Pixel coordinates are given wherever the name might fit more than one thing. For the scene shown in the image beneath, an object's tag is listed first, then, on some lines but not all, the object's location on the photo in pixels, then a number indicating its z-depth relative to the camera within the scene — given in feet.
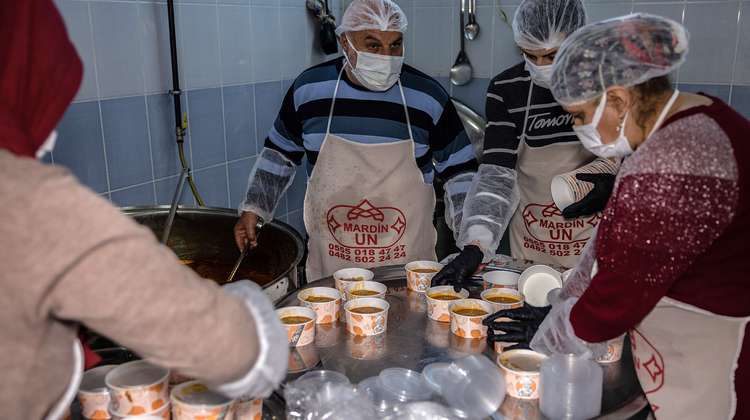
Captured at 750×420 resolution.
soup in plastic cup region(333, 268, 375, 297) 6.14
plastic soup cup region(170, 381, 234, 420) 3.80
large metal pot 7.00
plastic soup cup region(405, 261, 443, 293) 6.28
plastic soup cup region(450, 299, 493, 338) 5.29
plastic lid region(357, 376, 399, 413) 4.27
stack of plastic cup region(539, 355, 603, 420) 4.24
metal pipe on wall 8.55
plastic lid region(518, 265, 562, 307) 5.90
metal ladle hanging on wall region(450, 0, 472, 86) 11.94
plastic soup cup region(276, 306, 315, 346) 5.09
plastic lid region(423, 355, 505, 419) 4.25
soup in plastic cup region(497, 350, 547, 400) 4.42
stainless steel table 4.42
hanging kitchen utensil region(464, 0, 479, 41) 11.59
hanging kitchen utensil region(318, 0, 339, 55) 11.66
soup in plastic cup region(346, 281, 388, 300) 5.99
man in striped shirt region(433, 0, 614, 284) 7.13
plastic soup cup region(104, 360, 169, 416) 3.84
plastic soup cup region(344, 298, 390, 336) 5.31
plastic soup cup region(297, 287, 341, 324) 5.57
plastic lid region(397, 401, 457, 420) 4.05
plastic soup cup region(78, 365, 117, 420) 4.00
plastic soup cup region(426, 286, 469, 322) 5.63
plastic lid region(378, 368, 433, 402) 4.40
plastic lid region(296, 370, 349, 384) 4.46
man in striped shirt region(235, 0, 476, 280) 7.92
